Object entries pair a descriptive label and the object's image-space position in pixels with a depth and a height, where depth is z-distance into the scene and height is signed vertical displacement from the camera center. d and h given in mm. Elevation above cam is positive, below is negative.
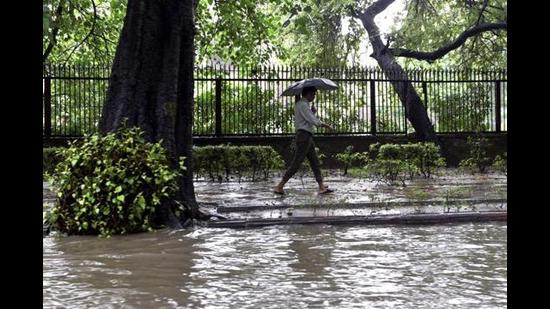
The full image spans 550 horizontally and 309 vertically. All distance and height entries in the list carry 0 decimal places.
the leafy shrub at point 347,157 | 15939 -130
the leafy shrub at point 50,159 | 14984 -132
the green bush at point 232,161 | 15055 -195
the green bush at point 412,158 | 14415 -159
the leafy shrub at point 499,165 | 15373 -347
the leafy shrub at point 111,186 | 7746 -394
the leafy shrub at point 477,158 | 16641 -180
